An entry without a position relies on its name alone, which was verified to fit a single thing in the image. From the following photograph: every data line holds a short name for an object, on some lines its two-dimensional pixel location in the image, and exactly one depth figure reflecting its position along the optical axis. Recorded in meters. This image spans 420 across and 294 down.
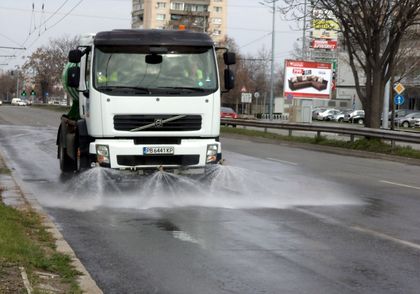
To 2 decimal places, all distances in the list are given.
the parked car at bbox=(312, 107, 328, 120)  72.96
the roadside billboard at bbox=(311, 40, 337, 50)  81.44
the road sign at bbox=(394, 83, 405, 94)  39.53
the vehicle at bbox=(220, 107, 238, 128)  50.03
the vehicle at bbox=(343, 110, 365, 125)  65.48
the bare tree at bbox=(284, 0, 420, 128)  23.70
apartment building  131.25
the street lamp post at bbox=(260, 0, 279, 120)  58.93
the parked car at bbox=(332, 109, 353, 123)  69.50
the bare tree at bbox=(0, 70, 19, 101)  169.12
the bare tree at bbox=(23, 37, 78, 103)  87.44
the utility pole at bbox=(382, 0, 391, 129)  29.72
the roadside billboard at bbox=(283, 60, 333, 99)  47.88
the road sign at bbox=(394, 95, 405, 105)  42.75
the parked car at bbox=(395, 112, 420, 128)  57.94
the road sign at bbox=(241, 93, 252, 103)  50.20
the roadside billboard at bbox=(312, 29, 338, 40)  81.03
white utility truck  11.20
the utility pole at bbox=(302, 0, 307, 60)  25.93
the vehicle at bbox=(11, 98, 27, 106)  115.19
